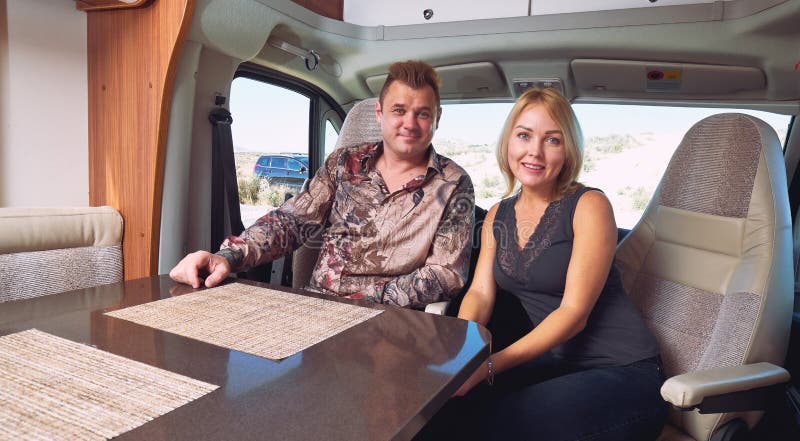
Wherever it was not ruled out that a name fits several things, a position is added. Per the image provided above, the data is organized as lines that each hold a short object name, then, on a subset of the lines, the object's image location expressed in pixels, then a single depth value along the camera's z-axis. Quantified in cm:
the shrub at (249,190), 312
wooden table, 67
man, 182
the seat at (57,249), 154
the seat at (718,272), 125
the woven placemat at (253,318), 98
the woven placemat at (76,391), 64
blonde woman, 125
